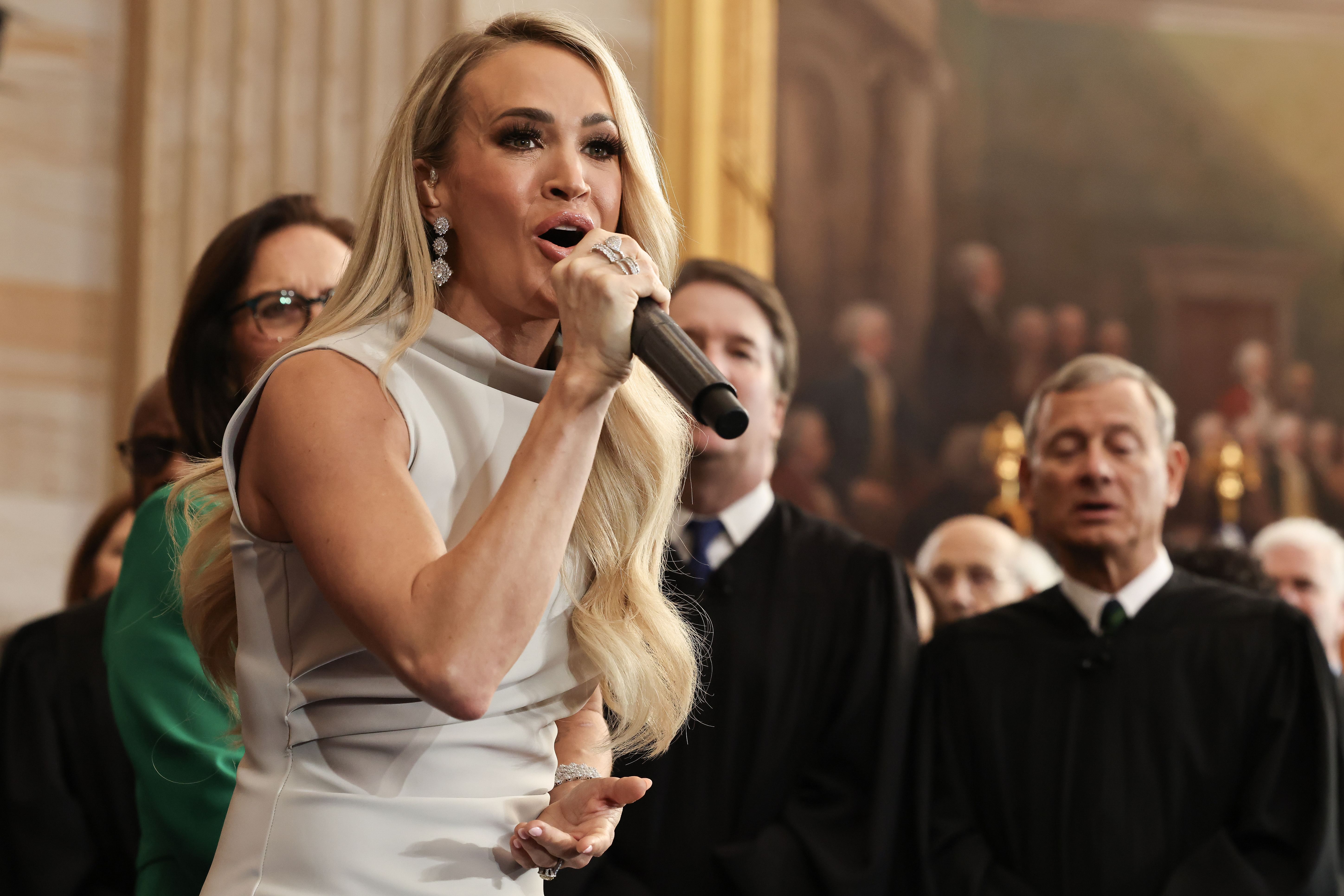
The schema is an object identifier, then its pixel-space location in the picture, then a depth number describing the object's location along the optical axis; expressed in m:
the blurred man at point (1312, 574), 5.95
